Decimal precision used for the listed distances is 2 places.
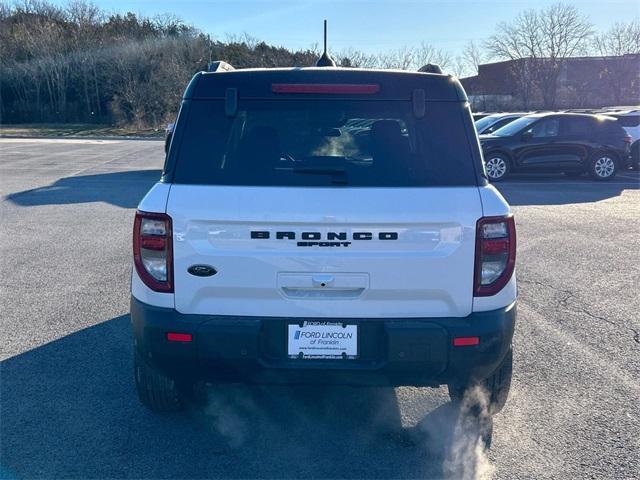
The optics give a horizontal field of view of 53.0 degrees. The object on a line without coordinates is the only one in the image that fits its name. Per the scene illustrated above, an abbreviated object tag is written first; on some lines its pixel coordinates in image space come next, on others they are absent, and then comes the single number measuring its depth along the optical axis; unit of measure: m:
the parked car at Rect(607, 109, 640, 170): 17.98
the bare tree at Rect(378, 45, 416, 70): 41.05
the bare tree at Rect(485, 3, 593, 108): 47.25
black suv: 15.55
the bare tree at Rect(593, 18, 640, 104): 48.97
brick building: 47.28
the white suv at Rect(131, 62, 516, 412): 3.01
